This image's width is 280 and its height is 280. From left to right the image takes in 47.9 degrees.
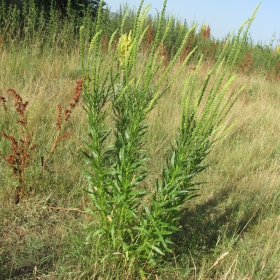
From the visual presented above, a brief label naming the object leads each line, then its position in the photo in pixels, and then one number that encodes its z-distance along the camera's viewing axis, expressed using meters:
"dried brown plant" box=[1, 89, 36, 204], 2.13
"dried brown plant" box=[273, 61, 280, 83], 7.29
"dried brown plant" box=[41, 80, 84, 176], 2.21
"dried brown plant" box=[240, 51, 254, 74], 7.13
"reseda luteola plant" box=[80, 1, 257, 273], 1.39
